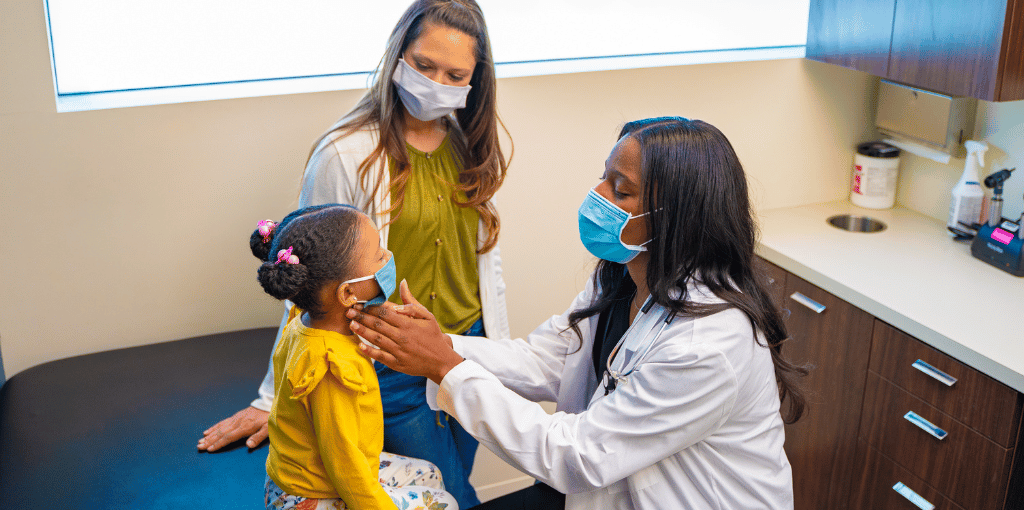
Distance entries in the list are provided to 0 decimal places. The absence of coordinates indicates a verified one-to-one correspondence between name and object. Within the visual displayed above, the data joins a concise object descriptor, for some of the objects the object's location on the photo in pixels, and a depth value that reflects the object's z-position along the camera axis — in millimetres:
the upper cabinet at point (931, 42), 2000
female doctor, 1301
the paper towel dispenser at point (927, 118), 2475
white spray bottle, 2389
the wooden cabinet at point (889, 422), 1820
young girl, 1325
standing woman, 1731
